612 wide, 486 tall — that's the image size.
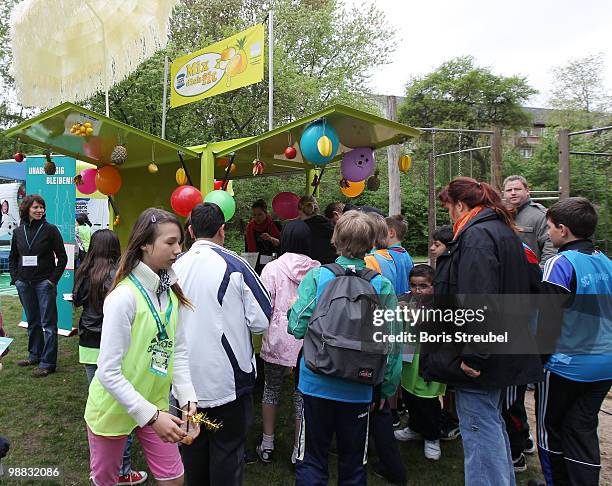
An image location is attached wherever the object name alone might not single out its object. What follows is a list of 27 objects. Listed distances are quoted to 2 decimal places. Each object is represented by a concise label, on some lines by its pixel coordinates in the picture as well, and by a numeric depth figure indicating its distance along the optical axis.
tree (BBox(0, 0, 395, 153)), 14.19
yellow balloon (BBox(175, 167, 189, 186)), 4.63
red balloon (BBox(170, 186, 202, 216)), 4.11
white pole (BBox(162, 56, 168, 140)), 5.83
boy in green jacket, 2.29
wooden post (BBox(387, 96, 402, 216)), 8.49
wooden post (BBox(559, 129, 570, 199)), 6.13
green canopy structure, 3.78
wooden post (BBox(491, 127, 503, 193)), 7.59
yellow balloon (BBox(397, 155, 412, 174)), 4.54
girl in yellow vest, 1.74
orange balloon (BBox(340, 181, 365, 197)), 5.60
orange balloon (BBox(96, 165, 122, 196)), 5.20
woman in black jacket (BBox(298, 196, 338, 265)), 4.18
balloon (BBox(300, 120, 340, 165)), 3.75
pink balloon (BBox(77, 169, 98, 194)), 5.69
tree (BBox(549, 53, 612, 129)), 29.95
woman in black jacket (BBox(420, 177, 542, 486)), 2.22
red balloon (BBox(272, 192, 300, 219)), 6.04
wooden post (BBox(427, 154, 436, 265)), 8.30
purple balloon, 4.74
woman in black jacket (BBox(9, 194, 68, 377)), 5.04
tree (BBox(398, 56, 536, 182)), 27.41
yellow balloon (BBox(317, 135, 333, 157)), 3.73
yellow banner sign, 4.81
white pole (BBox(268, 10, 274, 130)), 4.77
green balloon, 3.85
